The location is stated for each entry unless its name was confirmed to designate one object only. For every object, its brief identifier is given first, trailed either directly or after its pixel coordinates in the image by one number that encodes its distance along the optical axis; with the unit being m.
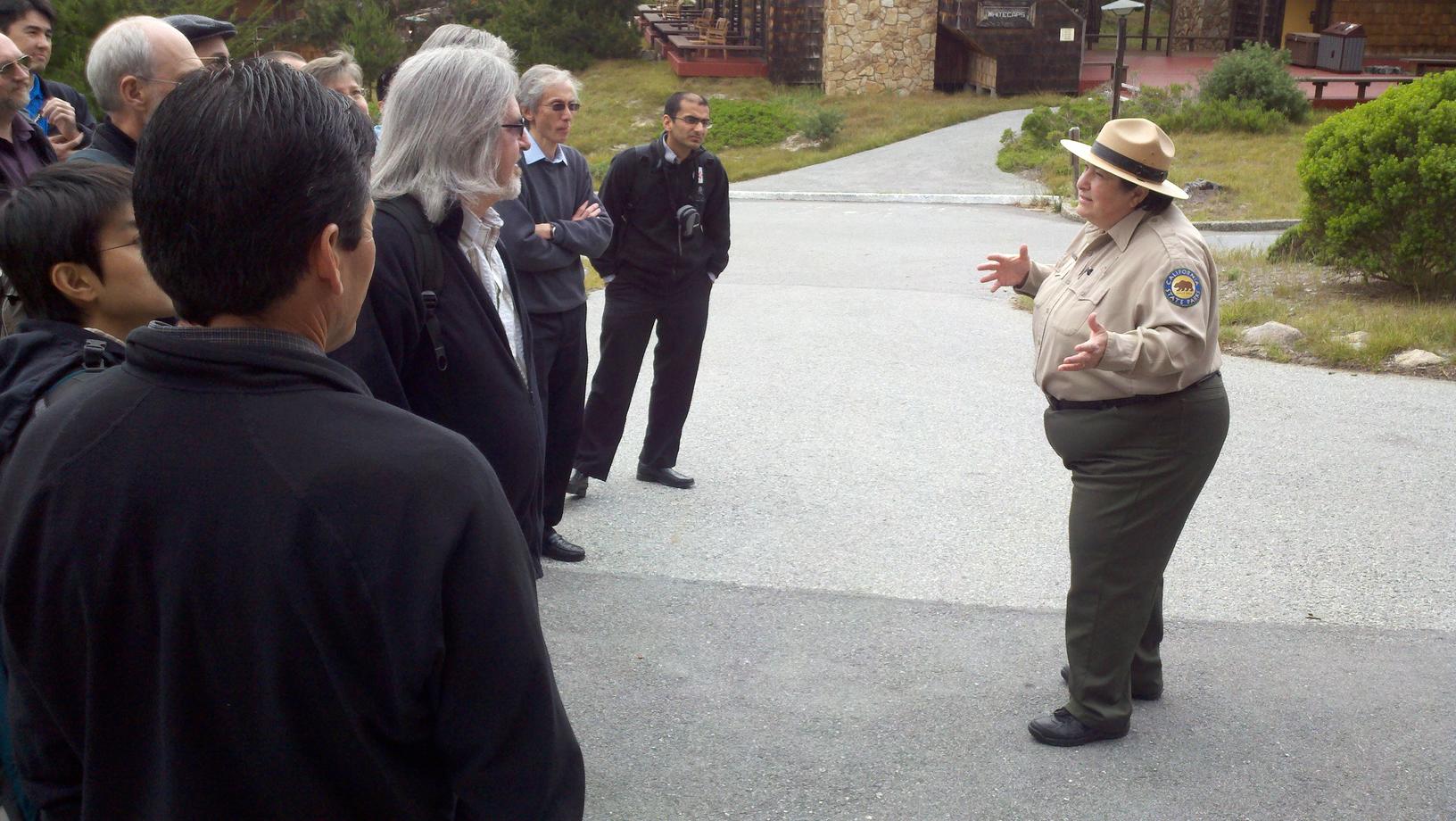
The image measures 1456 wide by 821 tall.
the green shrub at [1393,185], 8.86
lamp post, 18.58
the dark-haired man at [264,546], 1.38
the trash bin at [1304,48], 28.11
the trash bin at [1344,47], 26.19
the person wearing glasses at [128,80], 3.73
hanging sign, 26.27
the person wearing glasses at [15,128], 4.03
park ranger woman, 3.45
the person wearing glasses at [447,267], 2.89
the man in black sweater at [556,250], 4.68
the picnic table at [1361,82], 21.94
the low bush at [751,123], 24.45
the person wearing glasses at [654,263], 5.79
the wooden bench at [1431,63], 25.27
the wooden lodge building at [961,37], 26.69
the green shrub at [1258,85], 20.98
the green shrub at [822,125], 23.53
